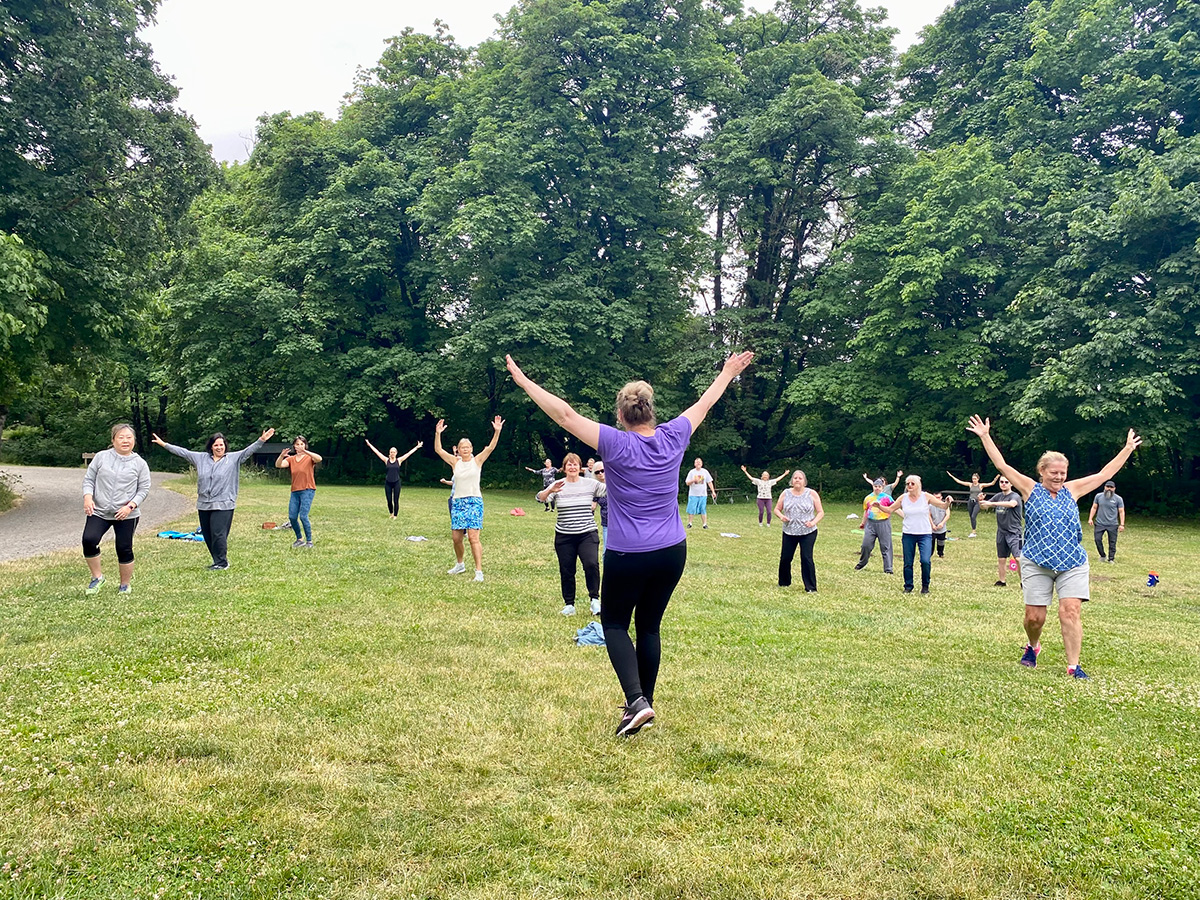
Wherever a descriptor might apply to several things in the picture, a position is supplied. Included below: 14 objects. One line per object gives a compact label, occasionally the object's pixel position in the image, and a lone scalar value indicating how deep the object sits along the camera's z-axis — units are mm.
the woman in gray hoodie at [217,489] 11039
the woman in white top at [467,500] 11117
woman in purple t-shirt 4781
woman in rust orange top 14352
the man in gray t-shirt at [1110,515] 17172
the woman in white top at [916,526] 12109
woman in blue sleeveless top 7031
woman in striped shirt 9242
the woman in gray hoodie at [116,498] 9117
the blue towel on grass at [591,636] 7812
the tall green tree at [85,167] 18703
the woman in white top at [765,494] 21219
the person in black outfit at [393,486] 20172
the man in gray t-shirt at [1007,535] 13484
